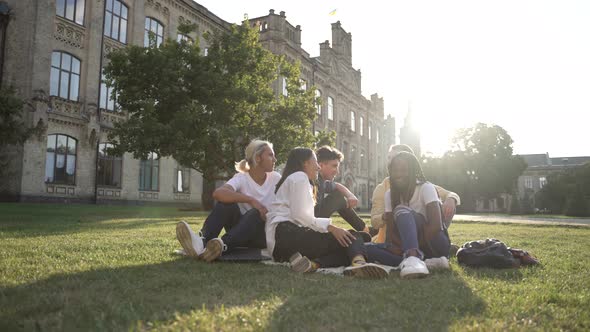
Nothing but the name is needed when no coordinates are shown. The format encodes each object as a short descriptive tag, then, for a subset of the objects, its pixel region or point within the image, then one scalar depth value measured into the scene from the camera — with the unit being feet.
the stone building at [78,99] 63.77
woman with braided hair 14.53
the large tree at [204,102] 56.34
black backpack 15.75
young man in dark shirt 18.60
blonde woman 15.62
